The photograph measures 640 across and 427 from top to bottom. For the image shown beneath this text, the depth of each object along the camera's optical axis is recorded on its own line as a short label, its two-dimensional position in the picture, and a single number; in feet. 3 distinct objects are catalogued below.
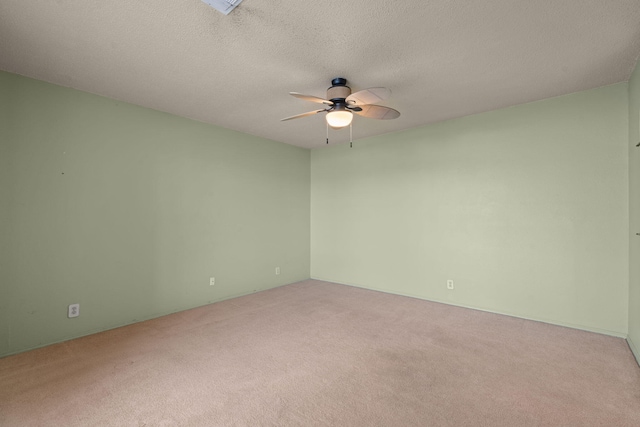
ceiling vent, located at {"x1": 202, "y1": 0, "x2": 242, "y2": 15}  5.76
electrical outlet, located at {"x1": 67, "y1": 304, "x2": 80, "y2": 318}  9.46
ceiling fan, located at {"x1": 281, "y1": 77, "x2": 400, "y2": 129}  8.27
